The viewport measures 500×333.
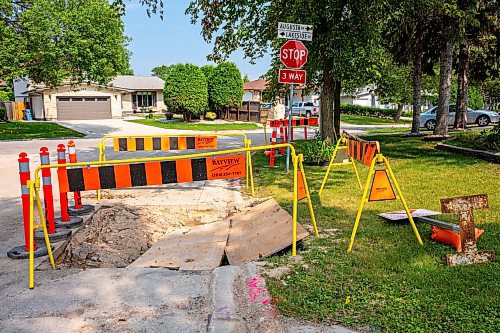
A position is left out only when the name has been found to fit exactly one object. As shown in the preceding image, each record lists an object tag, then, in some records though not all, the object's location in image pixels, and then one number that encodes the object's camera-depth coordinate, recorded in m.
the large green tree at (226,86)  39.03
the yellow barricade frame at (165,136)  8.82
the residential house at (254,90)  73.38
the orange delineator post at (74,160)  7.44
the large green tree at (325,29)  12.33
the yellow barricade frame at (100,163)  4.69
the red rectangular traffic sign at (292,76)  10.10
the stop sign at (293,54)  10.13
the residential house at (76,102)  44.53
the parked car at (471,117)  27.03
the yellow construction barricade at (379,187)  5.22
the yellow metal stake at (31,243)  4.52
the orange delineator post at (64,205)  6.57
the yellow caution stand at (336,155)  8.21
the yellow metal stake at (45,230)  5.06
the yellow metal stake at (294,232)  5.16
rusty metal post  4.61
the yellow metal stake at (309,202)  5.75
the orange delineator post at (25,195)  5.42
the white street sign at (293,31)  9.75
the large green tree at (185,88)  37.06
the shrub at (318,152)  12.09
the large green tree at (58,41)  24.16
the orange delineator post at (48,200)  6.05
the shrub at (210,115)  40.66
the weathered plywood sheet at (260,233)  5.26
